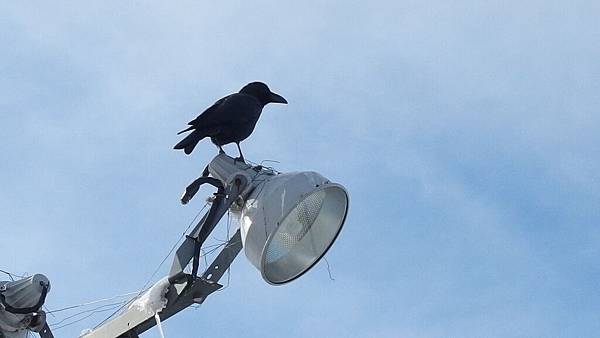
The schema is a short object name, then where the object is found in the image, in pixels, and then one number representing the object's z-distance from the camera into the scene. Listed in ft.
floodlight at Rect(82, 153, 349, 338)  22.39
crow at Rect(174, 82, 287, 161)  25.35
